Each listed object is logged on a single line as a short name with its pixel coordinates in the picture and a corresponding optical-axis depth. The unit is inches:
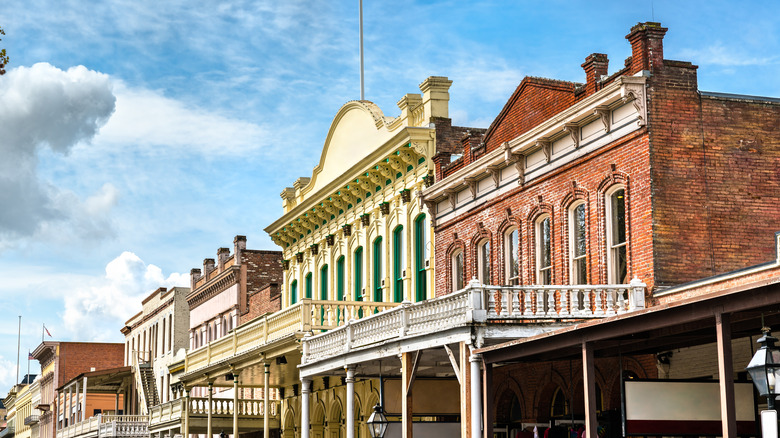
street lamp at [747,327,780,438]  444.5
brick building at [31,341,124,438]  3567.9
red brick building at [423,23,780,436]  852.6
